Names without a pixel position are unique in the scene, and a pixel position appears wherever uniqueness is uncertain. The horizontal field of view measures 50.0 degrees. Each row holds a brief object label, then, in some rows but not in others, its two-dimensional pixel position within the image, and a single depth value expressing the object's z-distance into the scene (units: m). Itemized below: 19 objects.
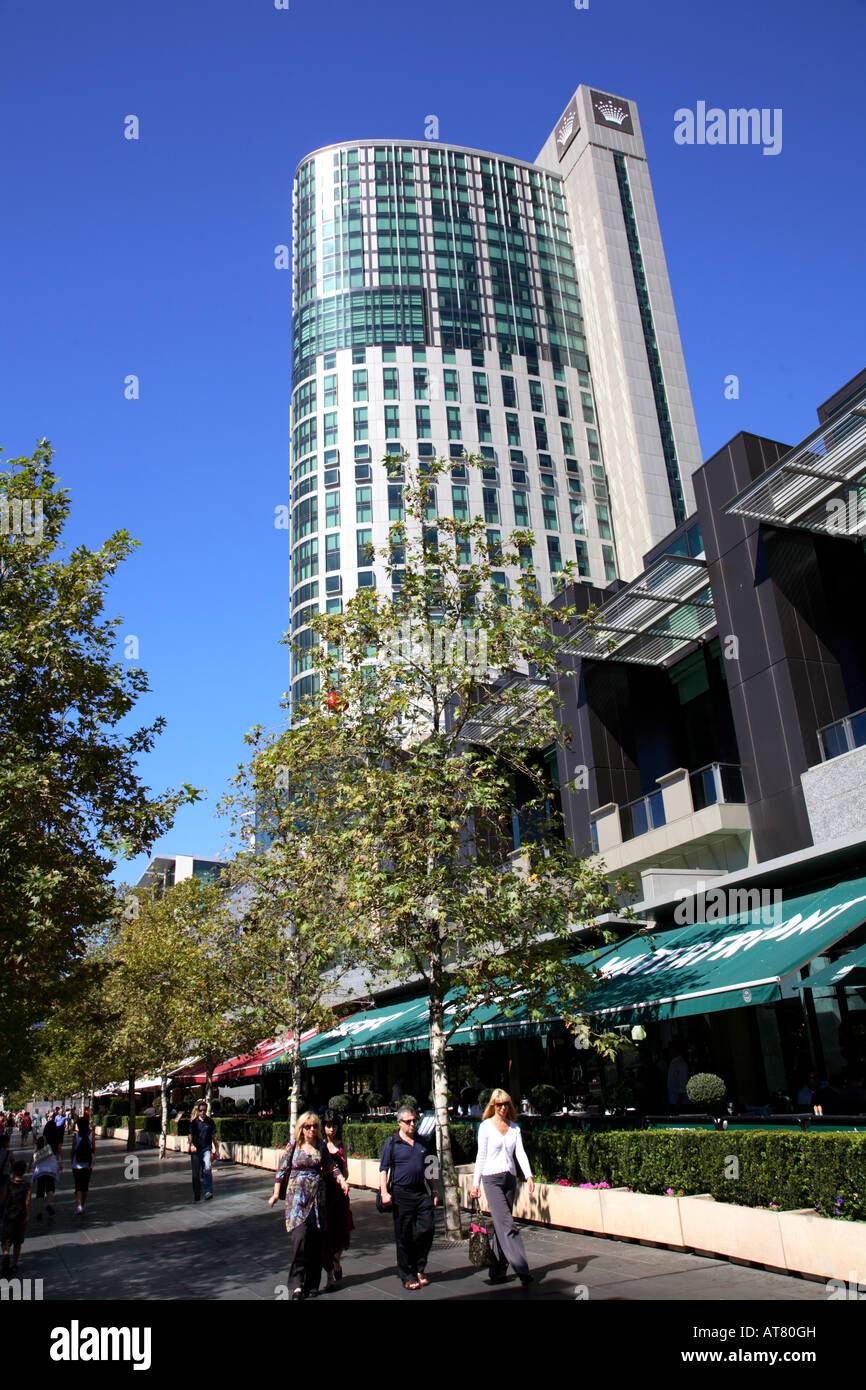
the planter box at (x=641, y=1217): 9.77
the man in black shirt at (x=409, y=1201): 8.62
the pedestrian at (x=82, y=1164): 18.75
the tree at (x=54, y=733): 12.75
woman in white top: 8.33
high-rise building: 84.31
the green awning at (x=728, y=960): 11.61
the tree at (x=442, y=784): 12.97
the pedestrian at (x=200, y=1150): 19.00
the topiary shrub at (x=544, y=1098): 17.47
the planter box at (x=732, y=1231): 8.47
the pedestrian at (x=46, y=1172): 18.26
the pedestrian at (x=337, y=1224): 9.10
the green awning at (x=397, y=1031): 16.83
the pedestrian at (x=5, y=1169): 10.62
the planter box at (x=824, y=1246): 7.56
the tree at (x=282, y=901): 18.48
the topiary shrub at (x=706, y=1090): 12.74
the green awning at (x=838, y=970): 11.00
